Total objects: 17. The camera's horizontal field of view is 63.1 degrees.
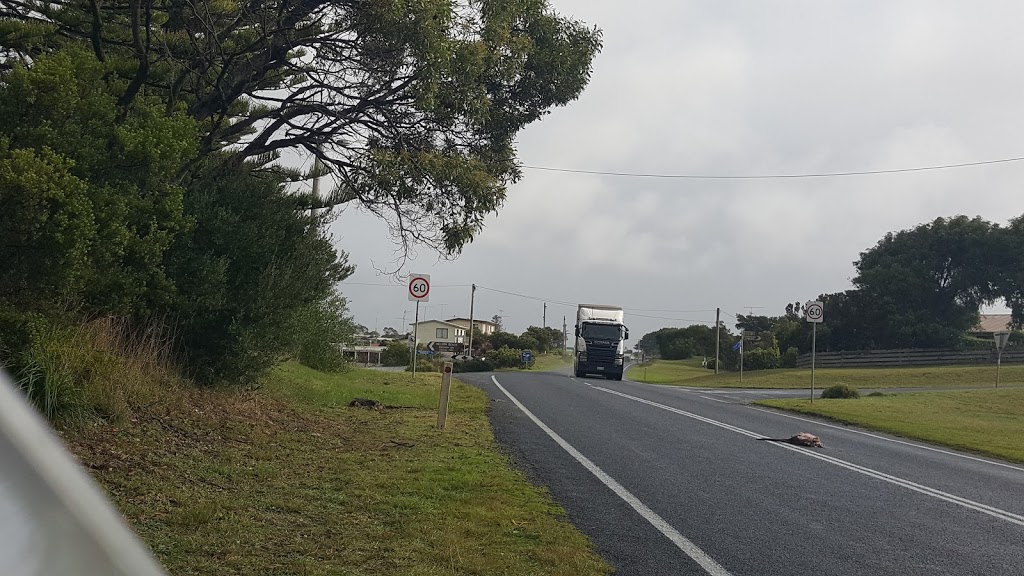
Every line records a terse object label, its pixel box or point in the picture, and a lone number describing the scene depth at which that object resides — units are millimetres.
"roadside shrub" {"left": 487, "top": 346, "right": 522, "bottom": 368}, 59959
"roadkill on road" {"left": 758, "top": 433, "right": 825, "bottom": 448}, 13672
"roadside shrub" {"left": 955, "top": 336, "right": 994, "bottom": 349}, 59281
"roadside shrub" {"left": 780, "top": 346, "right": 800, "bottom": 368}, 60344
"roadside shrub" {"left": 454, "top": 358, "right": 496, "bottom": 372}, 54688
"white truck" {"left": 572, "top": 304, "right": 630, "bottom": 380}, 39375
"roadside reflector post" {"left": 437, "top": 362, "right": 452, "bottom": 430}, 12508
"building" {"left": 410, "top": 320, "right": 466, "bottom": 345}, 117138
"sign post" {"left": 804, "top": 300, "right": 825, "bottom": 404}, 25170
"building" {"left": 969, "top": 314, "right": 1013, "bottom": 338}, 91538
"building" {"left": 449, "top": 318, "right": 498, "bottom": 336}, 130913
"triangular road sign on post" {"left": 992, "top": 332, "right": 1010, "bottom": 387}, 28734
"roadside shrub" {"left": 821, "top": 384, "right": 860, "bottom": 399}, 29844
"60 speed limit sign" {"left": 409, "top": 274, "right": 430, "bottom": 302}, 20989
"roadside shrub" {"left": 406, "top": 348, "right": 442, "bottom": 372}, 43569
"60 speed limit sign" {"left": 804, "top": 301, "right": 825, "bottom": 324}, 25162
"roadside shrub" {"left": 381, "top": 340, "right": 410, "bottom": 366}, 64938
